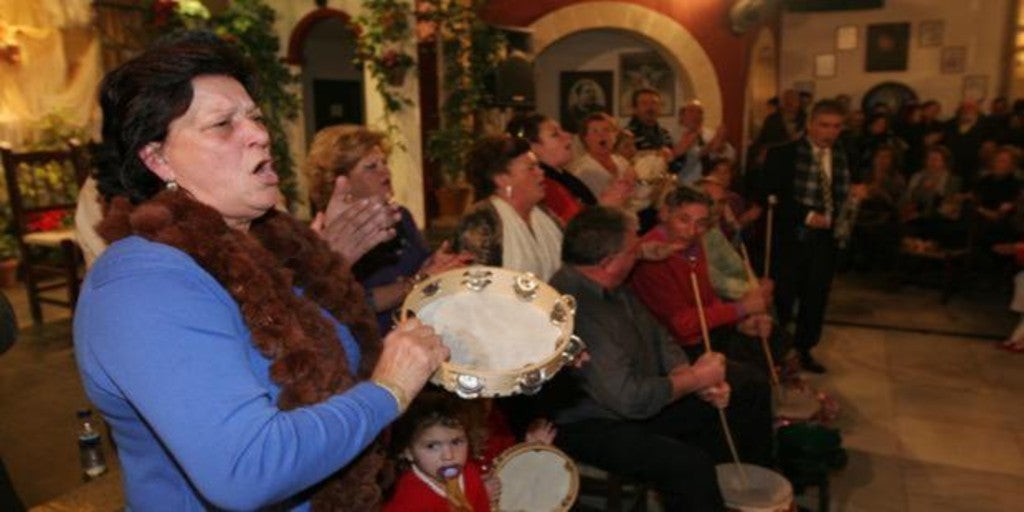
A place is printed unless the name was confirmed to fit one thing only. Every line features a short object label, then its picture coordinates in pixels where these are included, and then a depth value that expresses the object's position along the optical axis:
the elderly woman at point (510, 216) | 3.14
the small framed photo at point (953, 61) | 10.70
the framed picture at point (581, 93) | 9.91
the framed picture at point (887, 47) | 11.00
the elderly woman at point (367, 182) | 2.75
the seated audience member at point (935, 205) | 6.82
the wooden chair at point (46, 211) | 5.14
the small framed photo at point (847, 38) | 11.27
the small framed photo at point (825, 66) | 11.45
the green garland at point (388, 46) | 6.23
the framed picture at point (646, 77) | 9.75
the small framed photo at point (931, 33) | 10.78
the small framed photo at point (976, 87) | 10.56
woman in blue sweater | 0.95
